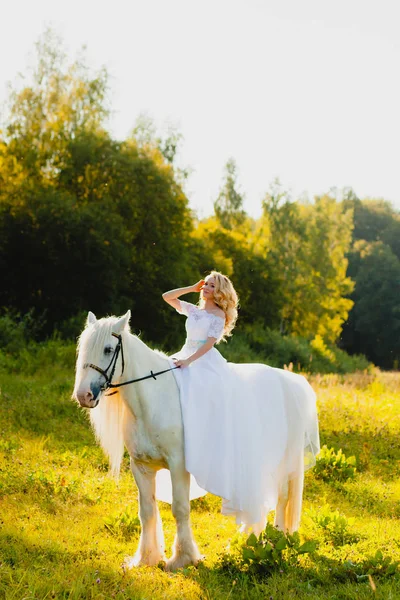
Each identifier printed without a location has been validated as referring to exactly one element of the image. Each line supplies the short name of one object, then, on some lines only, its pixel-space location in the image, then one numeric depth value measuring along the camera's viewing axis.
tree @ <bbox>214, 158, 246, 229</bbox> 41.81
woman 5.29
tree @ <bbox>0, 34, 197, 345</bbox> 22.39
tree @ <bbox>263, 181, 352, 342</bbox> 39.47
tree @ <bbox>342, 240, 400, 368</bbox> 50.97
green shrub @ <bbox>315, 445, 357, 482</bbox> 8.67
